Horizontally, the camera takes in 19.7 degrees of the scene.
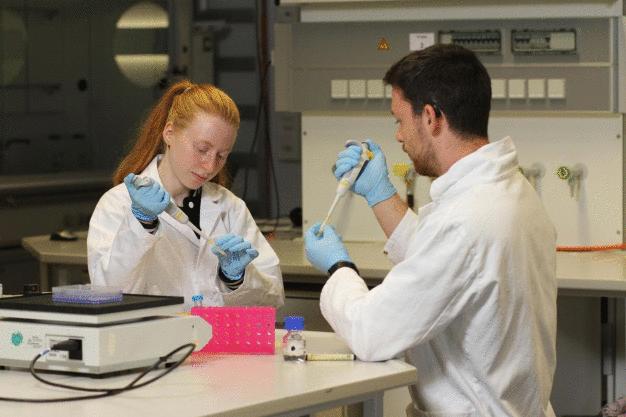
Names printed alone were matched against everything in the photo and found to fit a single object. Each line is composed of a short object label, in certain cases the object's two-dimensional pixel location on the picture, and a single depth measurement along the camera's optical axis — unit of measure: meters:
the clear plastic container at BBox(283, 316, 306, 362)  3.67
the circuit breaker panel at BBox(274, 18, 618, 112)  5.03
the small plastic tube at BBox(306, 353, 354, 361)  3.67
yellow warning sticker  5.20
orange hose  5.10
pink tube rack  3.73
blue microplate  3.56
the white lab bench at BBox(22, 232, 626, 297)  4.57
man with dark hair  3.60
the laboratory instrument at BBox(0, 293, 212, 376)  3.48
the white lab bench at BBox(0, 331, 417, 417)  3.32
